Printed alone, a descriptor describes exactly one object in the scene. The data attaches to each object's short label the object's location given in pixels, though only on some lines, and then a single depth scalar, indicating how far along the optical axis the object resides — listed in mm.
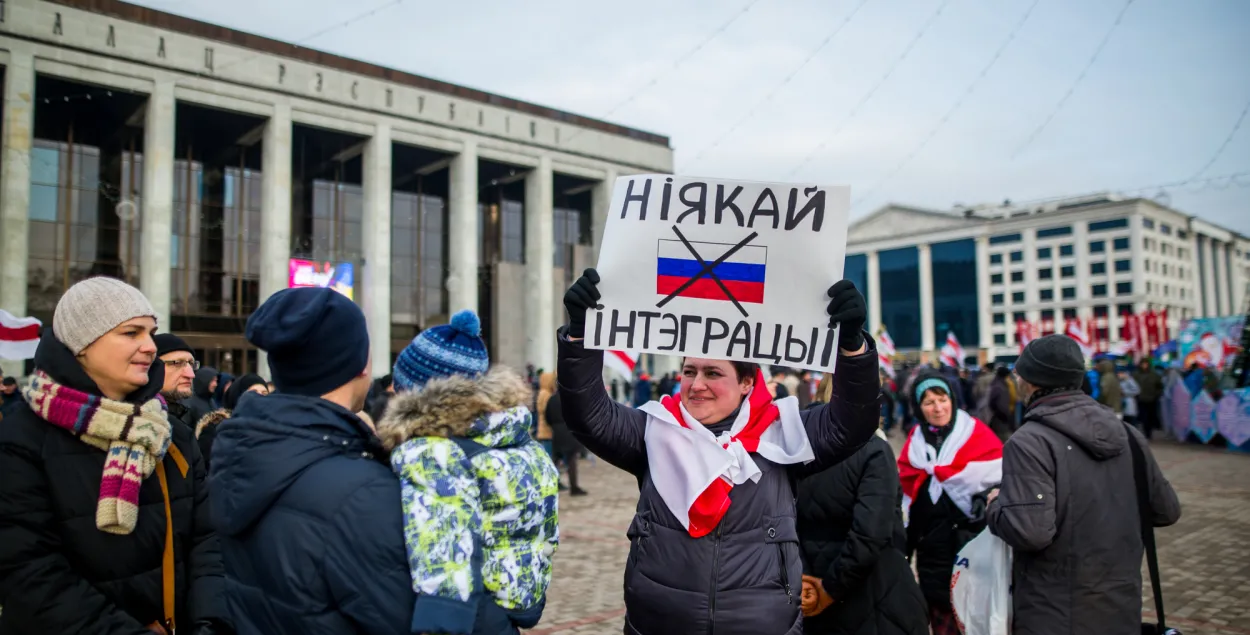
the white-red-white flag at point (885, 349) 19016
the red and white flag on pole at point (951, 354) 22812
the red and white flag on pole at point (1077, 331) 21725
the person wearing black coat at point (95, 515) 2336
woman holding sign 2775
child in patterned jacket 1878
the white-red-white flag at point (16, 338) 8445
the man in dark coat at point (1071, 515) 3221
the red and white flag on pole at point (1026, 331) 45525
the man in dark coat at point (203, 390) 6660
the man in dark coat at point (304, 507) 1832
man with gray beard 4492
